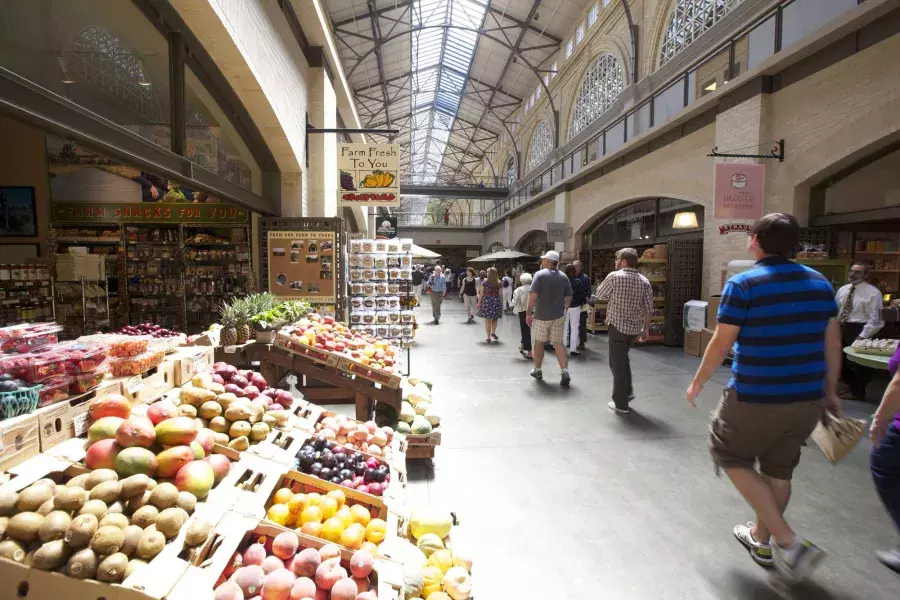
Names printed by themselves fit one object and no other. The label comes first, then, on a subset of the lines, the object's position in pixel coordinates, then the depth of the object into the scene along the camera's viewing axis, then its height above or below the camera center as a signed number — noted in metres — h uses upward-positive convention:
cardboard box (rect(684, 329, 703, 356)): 8.29 -1.29
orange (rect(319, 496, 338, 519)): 2.12 -1.10
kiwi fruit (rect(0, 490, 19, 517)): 1.39 -0.72
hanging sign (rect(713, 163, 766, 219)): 7.06 +1.28
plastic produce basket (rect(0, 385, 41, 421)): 1.66 -0.50
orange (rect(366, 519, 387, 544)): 2.04 -1.17
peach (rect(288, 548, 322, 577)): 1.70 -1.10
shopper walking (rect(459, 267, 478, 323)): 14.19 -0.55
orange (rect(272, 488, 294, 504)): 2.10 -1.05
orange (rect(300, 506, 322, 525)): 2.03 -1.09
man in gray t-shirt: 6.02 -0.43
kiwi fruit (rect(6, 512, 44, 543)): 1.33 -0.76
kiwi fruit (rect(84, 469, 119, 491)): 1.56 -0.72
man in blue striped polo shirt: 2.19 -0.48
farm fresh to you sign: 7.21 +1.56
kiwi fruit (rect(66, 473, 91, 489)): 1.56 -0.72
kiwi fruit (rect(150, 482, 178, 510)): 1.54 -0.77
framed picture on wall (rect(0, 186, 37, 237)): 7.56 +0.97
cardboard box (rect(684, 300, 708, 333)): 8.30 -0.78
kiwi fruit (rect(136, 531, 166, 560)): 1.37 -0.83
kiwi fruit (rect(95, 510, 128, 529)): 1.39 -0.77
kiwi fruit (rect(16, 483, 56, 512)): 1.41 -0.71
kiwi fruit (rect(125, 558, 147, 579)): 1.31 -0.86
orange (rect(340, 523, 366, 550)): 1.93 -1.14
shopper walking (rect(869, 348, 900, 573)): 2.19 -0.86
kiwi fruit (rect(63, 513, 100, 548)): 1.32 -0.76
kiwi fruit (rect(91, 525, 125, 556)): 1.31 -0.79
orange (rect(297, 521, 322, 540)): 1.94 -1.10
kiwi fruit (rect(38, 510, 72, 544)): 1.33 -0.76
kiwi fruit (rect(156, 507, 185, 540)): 1.46 -0.82
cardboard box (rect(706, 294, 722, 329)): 8.05 -0.69
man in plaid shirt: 4.75 -0.43
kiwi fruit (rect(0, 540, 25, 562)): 1.28 -0.79
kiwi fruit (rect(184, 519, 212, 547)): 1.49 -0.87
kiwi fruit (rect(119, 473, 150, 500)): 1.54 -0.73
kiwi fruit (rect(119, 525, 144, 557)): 1.37 -0.82
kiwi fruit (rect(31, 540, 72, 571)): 1.27 -0.81
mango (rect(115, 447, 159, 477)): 1.66 -0.70
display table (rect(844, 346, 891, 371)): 3.95 -0.77
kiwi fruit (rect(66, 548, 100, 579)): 1.27 -0.83
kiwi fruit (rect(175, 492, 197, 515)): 1.60 -0.82
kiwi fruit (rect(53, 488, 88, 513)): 1.43 -0.72
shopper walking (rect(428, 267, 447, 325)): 12.43 -0.51
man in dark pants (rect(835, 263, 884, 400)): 5.50 -0.54
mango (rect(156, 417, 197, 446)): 1.85 -0.66
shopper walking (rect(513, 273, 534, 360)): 8.27 -0.67
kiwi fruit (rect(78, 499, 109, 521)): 1.42 -0.75
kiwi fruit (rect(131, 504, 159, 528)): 1.47 -0.80
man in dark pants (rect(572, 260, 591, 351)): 8.45 -0.97
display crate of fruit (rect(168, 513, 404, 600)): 1.50 -1.08
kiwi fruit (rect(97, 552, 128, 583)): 1.27 -0.84
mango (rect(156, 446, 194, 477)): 1.75 -0.73
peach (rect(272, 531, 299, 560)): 1.73 -1.05
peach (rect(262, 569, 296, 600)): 1.56 -1.09
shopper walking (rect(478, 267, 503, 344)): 9.80 -0.64
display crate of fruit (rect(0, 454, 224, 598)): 1.27 -0.80
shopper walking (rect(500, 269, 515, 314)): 14.59 -0.56
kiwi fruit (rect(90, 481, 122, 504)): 1.49 -0.73
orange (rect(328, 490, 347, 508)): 2.21 -1.09
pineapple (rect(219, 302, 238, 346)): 4.05 -0.51
